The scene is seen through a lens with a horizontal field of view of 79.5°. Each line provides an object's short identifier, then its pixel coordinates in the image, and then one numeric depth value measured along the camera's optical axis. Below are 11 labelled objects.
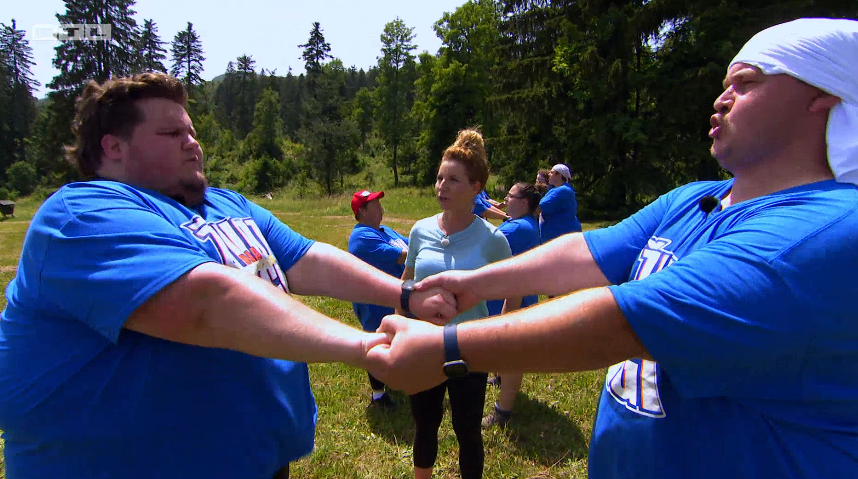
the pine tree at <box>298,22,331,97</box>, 63.12
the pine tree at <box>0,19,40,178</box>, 59.03
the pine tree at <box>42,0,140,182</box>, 37.56
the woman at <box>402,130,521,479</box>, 3.26
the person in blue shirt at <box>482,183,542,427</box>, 4.54
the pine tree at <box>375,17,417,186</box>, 44.50
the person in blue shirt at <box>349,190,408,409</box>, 4.51
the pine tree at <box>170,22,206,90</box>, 62.12
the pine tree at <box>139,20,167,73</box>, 44.31
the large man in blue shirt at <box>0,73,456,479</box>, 1.48
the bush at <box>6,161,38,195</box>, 51.69
